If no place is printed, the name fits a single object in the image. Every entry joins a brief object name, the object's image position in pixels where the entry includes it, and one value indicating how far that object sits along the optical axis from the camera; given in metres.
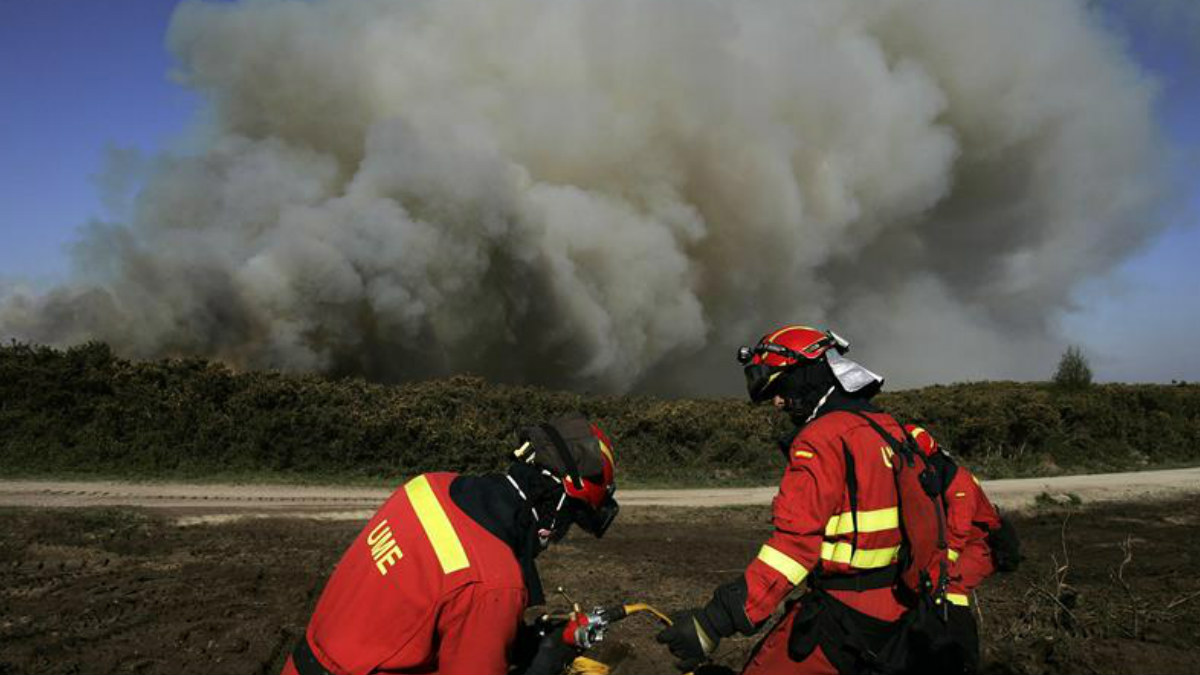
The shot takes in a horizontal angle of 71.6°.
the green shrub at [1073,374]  30.16
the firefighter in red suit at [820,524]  2.96
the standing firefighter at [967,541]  4.26
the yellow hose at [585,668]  2.65
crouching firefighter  2.17
